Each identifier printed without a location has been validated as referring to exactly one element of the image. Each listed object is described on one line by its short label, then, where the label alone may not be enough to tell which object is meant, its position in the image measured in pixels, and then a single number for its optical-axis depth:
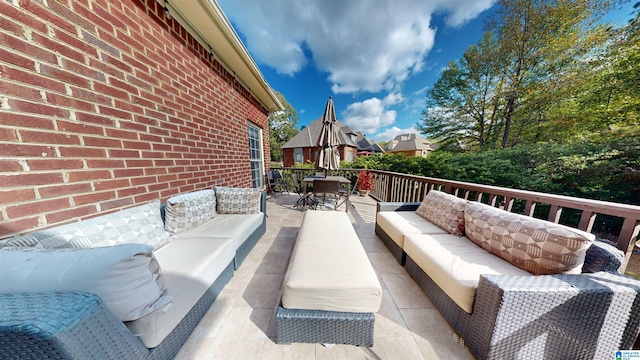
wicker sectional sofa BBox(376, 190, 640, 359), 1.08
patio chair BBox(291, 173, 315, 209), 4.41
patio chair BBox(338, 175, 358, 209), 5.31
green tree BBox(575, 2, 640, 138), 5.60
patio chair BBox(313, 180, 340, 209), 3.85
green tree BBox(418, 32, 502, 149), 8.68
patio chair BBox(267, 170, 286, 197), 5.40
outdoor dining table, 4.15
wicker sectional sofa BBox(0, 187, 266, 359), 0.64
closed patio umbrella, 4.14
